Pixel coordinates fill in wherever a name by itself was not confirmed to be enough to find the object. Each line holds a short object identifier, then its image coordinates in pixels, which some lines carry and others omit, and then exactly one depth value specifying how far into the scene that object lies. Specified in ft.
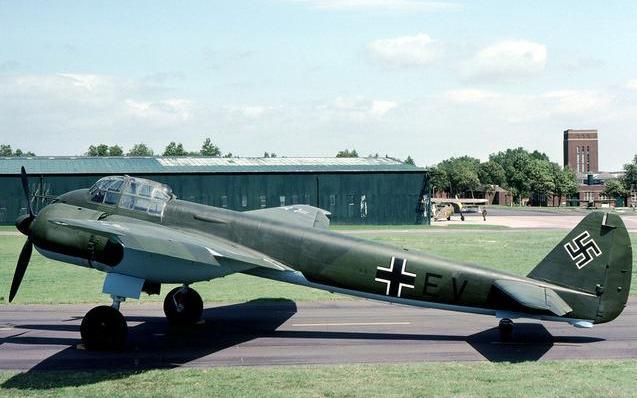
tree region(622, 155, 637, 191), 506.23
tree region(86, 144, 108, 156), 622.13
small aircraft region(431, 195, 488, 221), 260.83
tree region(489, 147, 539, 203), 547.49
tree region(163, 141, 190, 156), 627.87
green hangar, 211.82
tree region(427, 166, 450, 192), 562.25
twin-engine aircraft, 47.06
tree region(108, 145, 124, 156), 637.71
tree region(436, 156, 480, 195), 553.64
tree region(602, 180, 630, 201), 510.58
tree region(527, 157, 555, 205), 528.63
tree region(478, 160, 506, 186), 606.14
